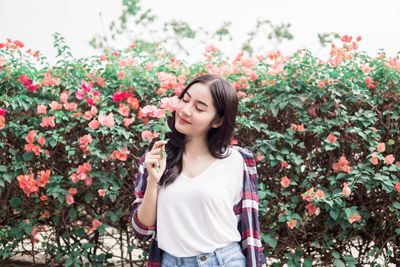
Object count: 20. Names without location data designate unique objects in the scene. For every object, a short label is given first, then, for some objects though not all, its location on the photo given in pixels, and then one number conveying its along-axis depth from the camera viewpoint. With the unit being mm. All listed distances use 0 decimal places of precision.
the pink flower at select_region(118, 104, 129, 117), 2939
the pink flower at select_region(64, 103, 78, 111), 2980
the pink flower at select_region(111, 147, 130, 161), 2916
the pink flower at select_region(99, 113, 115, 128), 2826
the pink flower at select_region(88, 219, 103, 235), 3098
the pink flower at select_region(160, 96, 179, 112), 1747
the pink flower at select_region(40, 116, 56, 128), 2957
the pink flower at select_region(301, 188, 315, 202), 2787
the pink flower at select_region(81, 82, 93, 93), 2975
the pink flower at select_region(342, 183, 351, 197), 2746
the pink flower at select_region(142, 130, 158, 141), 2669
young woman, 1855
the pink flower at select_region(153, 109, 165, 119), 1744
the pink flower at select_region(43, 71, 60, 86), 3098
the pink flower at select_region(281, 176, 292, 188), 2896
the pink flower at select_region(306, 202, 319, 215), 2858
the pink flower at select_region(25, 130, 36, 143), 2973
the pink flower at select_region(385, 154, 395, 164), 2853
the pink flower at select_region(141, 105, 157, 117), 1811
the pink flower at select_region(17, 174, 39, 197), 2979
